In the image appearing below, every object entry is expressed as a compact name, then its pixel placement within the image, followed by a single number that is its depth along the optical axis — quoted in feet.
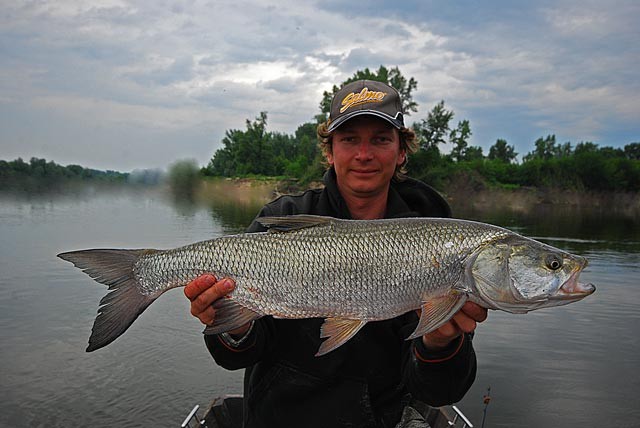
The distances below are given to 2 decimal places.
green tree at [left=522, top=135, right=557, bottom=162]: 370.53
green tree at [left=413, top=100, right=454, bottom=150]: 194.39
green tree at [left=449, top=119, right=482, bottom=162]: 212.66
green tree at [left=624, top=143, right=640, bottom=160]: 305.94
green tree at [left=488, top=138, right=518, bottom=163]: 356.38
